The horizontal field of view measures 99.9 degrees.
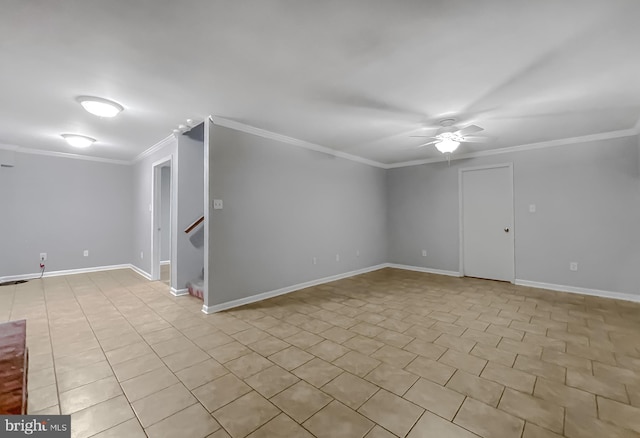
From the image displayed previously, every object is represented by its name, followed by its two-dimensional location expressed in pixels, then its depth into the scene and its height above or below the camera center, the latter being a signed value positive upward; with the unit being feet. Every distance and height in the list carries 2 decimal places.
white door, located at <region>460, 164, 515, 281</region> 15.66 -0.16
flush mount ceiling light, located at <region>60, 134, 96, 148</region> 13.43 +4.18
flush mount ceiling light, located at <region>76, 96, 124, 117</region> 8.95 +3.95
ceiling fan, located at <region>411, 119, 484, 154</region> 11.60 +3.77
